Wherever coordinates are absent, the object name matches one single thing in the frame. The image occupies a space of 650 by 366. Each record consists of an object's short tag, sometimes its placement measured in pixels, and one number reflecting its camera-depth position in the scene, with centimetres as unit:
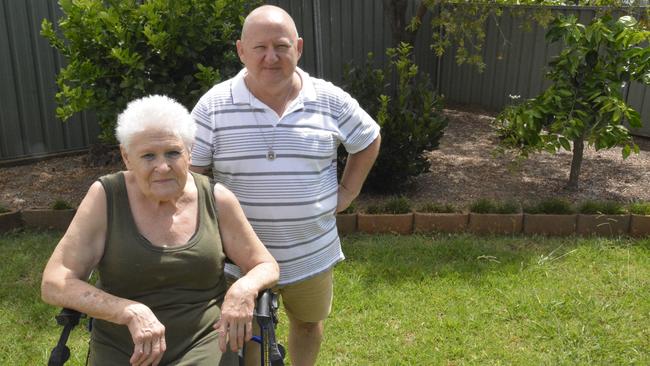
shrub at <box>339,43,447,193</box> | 480
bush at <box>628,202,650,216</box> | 438
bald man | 209
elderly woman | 185
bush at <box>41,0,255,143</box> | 421
